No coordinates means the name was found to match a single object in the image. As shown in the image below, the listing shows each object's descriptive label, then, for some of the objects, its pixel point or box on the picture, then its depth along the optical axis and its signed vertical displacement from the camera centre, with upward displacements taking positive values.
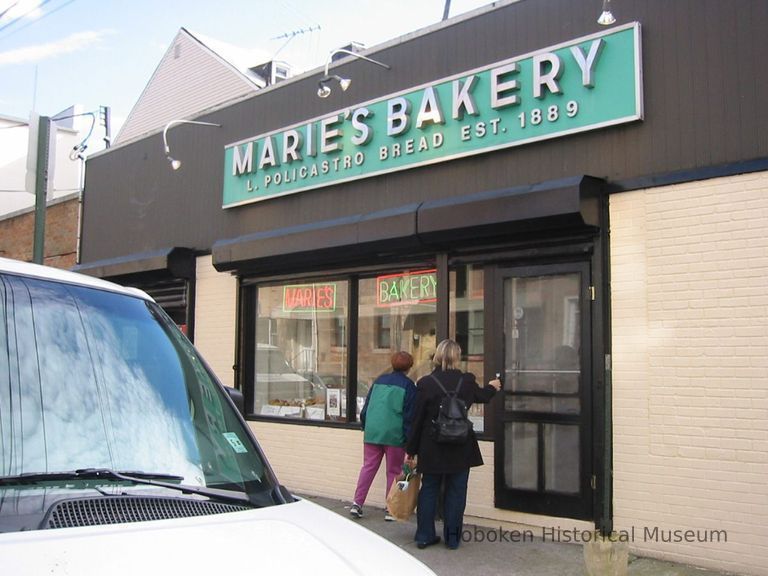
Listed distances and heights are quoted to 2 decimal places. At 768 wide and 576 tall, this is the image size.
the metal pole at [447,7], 11.36 +5.27
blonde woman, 6.36 -0.81
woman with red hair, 7.35 -0.63
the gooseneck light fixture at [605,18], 6.24 +2.84
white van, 1.99 -0.36
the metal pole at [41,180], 6.72 +1.64
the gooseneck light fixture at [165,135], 10.98 +3.30
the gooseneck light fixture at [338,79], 8.49 +3.24
